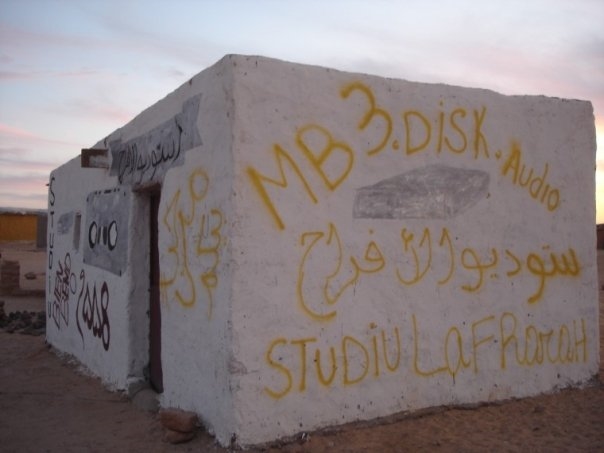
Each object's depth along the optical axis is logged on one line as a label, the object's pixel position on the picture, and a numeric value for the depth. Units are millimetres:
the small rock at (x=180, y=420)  4984
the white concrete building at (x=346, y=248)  4750
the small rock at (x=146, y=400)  6043
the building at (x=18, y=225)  38466
